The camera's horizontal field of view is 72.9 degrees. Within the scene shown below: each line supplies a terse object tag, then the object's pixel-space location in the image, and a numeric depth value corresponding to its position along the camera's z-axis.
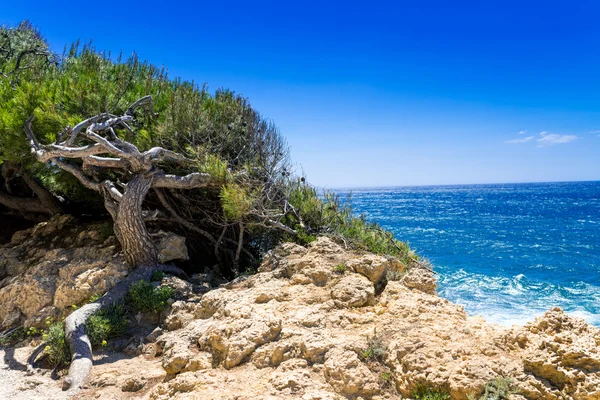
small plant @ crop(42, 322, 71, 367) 6.76
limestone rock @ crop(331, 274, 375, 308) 6.62
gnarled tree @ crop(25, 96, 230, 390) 8.57
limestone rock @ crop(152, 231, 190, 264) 9.70
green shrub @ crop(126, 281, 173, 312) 7.93
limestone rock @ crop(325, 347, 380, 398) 4.73
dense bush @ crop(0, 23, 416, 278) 9.79
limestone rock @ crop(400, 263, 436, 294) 7.24
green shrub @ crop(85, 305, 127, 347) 7.13
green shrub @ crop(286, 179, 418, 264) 10.30
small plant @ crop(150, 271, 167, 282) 8.79
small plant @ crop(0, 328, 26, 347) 7.99
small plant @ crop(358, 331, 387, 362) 5.23
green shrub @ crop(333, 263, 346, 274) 7.58
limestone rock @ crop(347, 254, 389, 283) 7.29
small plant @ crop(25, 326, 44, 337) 8.06
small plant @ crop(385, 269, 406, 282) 7.59
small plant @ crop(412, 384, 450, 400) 4.45
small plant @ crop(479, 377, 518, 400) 4.21
